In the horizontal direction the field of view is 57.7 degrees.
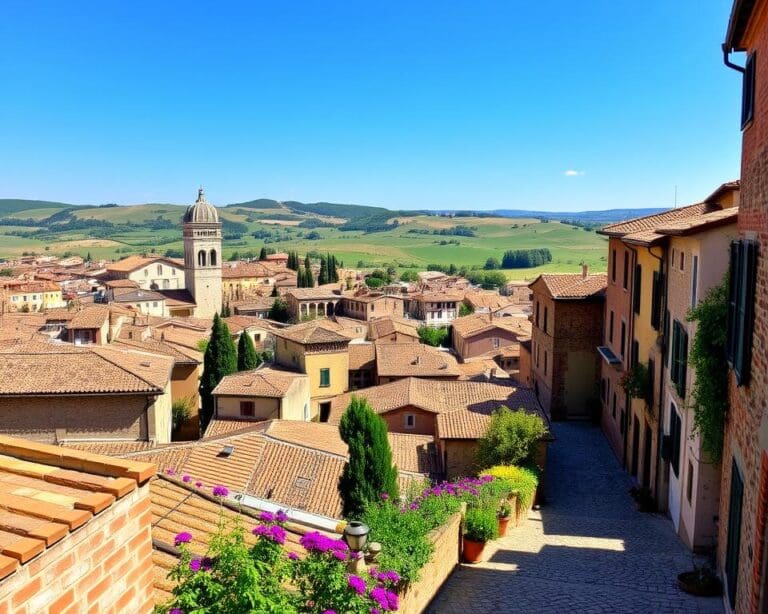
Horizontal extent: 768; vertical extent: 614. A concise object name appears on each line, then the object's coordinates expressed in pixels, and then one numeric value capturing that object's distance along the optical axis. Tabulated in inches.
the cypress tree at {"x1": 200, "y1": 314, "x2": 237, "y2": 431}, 1507.1
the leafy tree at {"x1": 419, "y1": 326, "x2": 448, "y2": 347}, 2587.4
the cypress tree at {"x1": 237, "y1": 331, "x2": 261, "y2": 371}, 1744.6
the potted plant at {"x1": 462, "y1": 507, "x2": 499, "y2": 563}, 531.2
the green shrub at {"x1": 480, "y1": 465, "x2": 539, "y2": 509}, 653.9
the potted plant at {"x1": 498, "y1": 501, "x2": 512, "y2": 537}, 600.1
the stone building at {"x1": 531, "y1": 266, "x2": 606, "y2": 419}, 1083.9
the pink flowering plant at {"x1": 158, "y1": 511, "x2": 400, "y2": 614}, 191.9
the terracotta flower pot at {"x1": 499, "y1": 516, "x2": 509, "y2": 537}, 601.0
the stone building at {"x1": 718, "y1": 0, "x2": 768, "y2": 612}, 270.1
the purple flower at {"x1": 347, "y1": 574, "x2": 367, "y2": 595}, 231.6
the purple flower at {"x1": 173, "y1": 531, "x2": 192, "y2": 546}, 214.5
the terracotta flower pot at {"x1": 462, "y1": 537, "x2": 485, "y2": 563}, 530.9
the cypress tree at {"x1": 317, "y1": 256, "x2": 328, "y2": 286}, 4432.3
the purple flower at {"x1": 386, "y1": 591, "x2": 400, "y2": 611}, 245.1
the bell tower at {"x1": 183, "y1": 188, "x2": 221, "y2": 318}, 3472.0
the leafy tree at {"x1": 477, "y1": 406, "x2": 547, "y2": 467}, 781.9
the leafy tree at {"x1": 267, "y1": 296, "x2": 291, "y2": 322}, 3449.8
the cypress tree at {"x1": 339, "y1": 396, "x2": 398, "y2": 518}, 722.2
